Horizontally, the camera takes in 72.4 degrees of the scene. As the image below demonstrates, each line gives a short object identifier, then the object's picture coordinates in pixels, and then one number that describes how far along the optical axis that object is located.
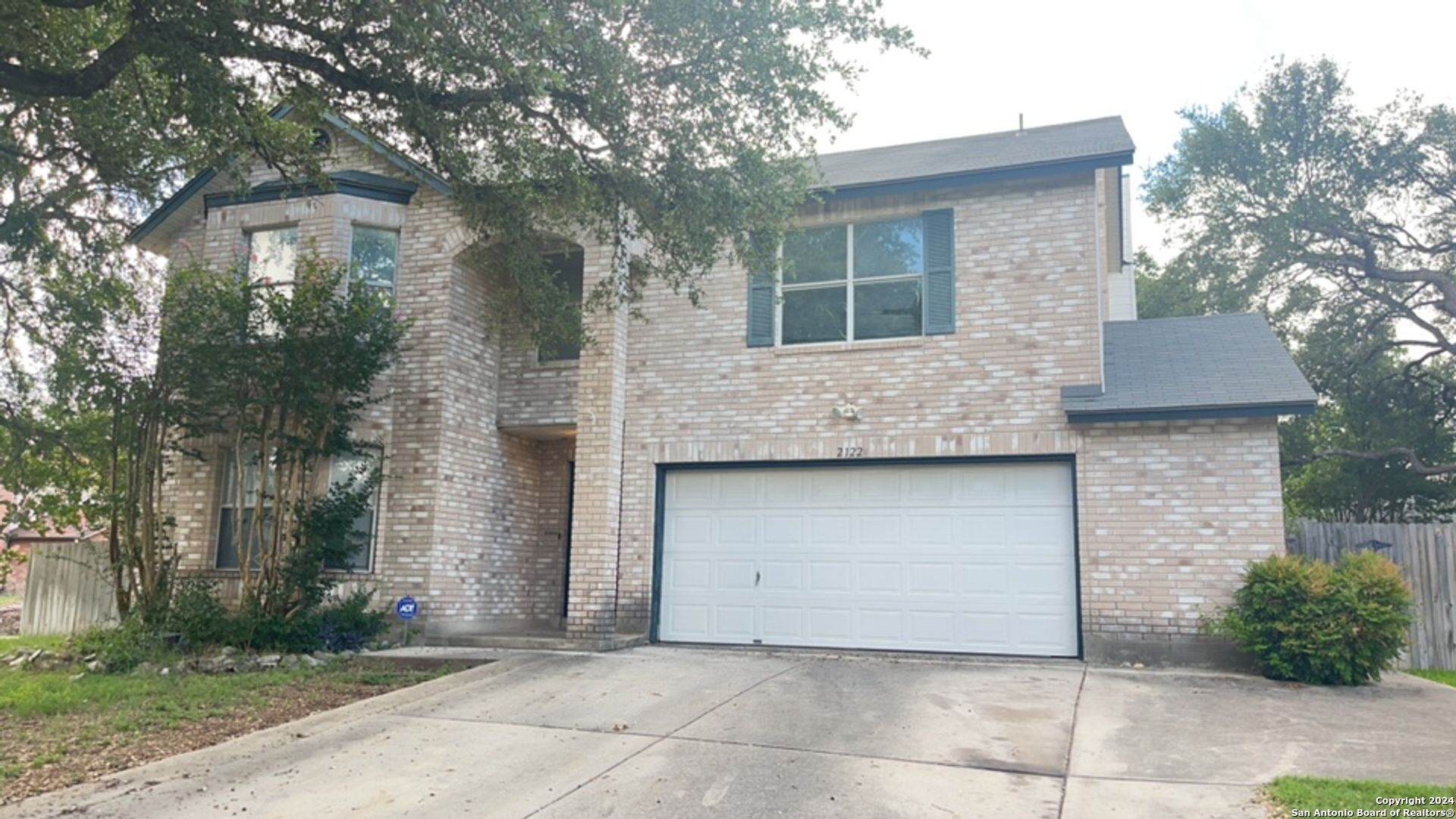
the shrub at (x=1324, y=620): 9.06
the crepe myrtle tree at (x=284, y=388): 11.70
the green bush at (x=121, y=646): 10.84
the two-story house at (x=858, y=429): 10.60
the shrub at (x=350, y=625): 11.66
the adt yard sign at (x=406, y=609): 12.23
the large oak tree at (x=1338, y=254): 20.05
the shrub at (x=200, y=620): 11.33
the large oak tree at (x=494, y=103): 7.40
